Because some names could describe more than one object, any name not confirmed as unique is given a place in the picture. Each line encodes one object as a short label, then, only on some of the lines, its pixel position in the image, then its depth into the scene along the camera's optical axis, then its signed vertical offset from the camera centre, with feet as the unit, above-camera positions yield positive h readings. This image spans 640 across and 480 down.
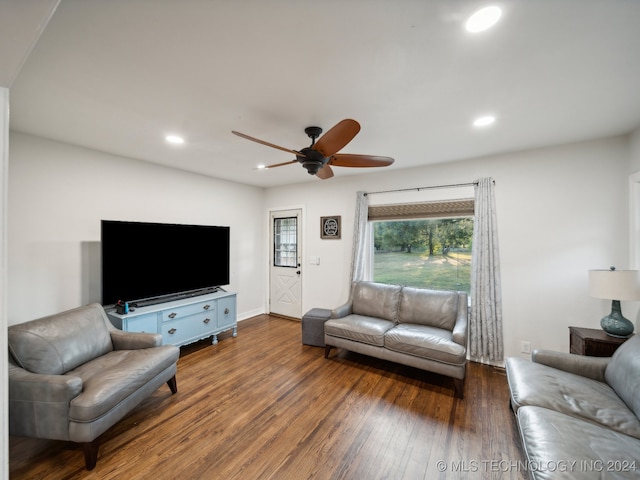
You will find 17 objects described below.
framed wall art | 14.74 +0.90
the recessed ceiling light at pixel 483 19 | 3.88 +3.50
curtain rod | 11.13 +2.57
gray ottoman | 11.96 -3.99
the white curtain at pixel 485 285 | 10.27 -1.68
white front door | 16.39 -1.44
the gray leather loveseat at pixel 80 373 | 5.56 -3.29
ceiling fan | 5.90 +2.50
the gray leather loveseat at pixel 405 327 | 8.59 -3.32
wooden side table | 7.46 -2.94
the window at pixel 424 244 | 11.83 -0.06
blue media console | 9.80 -3.19
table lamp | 7.11 -1.36
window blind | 11.43 +1.58
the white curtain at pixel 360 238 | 13.51 +0.25
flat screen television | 9.79 -0.79
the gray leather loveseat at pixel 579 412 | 4.11 -3.44
